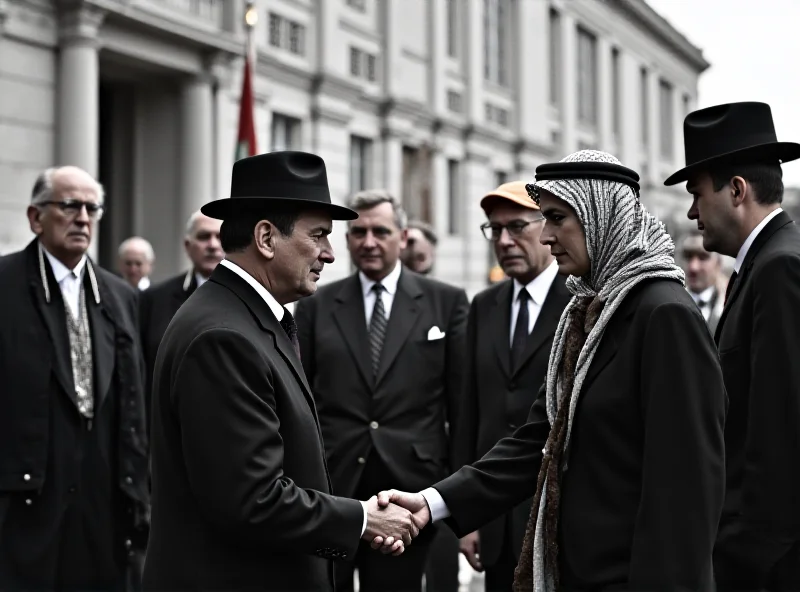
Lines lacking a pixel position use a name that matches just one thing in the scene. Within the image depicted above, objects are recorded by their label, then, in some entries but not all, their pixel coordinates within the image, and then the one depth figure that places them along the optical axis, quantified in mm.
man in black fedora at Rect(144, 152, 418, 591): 2928
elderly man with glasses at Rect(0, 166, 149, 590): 4836
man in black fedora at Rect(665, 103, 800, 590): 3639
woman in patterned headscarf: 2826
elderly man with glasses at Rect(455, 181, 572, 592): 4973
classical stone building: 12617
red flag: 12348
